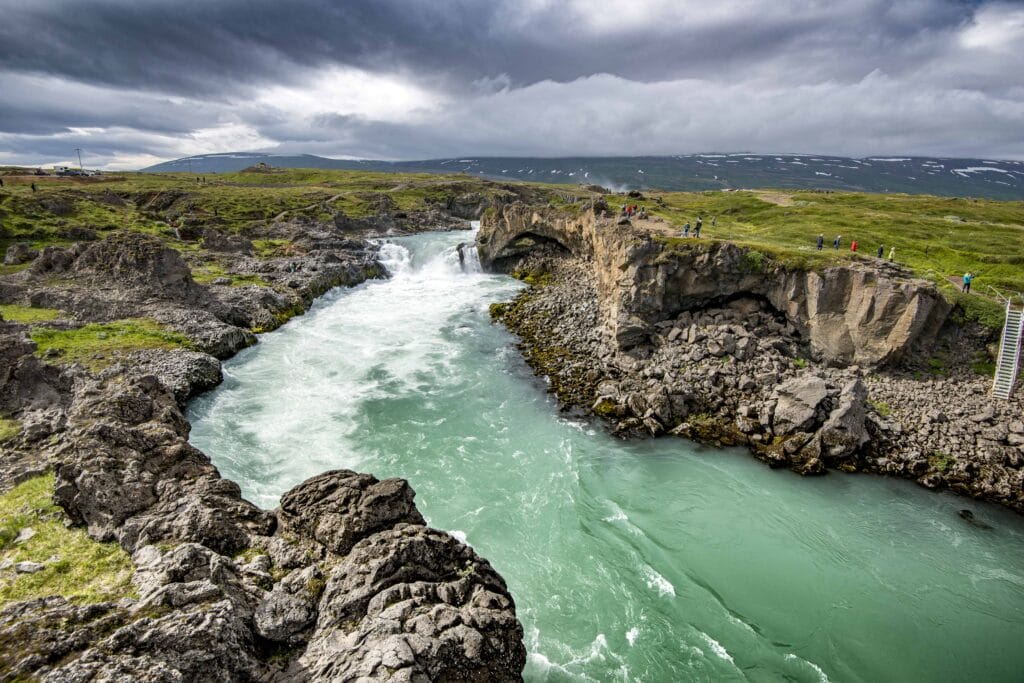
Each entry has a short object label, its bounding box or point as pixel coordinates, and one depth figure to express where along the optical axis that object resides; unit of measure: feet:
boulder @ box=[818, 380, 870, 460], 77.77
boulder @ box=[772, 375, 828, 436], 81.97
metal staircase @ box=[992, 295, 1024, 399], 86.32
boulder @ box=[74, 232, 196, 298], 132.98
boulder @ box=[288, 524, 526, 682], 29.12
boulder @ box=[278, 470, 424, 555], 40.68
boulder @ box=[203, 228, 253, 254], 204.51
